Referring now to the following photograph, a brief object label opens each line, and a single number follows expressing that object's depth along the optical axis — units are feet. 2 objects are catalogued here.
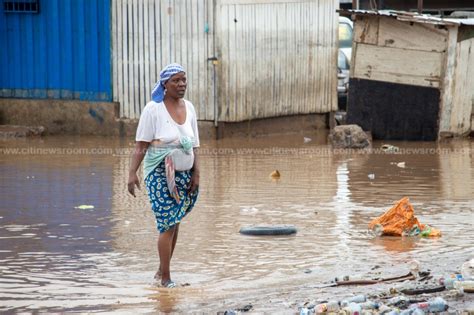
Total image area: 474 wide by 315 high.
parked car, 107.55
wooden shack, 83.32
